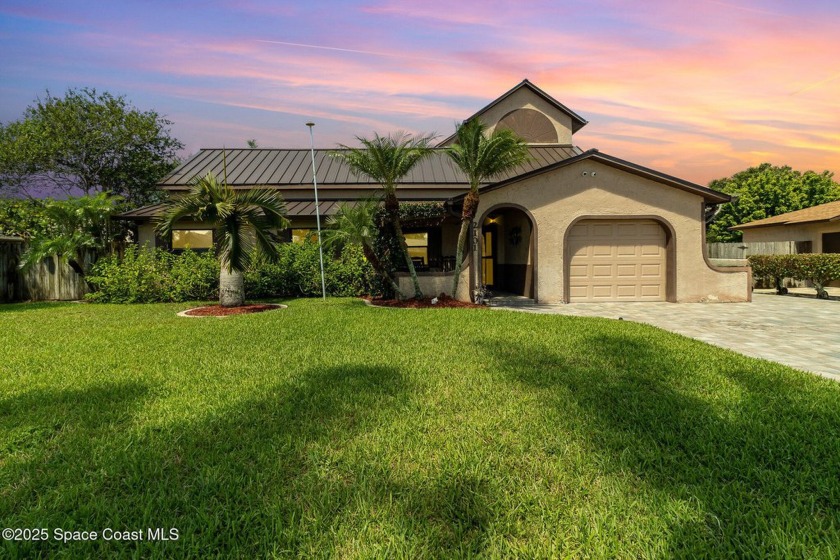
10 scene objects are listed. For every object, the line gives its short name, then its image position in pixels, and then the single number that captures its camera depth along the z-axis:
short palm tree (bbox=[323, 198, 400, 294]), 10.83
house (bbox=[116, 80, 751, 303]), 12.70
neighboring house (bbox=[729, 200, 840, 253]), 18.05
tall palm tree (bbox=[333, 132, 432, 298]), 10.73
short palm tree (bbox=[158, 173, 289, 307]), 10.50
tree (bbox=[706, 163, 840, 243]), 34.41
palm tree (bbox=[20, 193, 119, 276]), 13.55
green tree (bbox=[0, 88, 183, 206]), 27.25
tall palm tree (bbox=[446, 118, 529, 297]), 10.55
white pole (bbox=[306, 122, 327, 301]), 13.14
